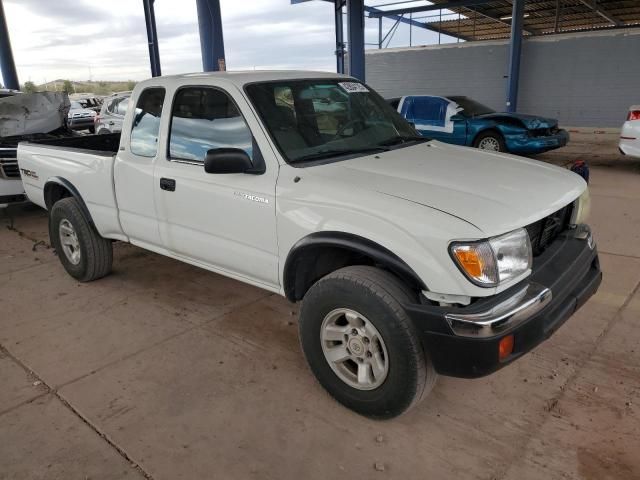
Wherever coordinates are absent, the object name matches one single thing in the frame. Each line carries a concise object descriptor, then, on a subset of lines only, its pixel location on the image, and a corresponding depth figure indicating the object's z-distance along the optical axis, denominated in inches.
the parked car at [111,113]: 443.2
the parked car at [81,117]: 625.8
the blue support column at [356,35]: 575.2
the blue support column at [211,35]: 401.4
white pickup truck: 92.3
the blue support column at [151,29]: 512.4
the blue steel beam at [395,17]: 833.7
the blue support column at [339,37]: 737.6
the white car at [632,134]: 341.1
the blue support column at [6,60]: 756.0
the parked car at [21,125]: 268.4
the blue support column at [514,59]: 617.3
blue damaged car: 392.5
